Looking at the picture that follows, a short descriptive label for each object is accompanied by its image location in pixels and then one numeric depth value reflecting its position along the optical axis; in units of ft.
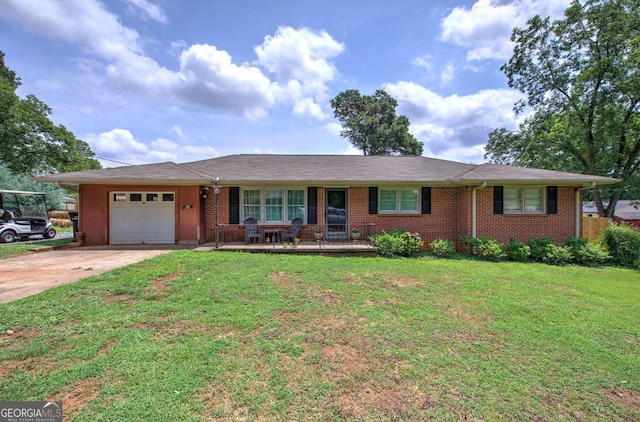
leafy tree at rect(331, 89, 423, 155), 95.91
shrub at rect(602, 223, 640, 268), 30.04
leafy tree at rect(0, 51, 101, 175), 80.18
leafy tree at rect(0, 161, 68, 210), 73.67
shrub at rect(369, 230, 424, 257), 29.96
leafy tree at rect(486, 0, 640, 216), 52.33
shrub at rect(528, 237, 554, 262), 30.01
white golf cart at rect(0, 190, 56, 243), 38.11
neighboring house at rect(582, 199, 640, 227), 87.59
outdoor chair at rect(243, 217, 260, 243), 33.24
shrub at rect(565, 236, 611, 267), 29.60
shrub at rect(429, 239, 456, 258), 30.73
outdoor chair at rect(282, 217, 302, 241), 33.71
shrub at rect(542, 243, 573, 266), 29.09
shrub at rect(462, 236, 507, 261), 29.89
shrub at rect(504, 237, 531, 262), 30.01
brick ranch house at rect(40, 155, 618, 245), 33.32
